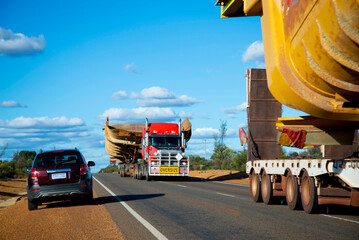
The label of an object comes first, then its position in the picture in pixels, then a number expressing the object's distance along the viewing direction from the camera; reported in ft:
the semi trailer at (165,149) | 105.29
